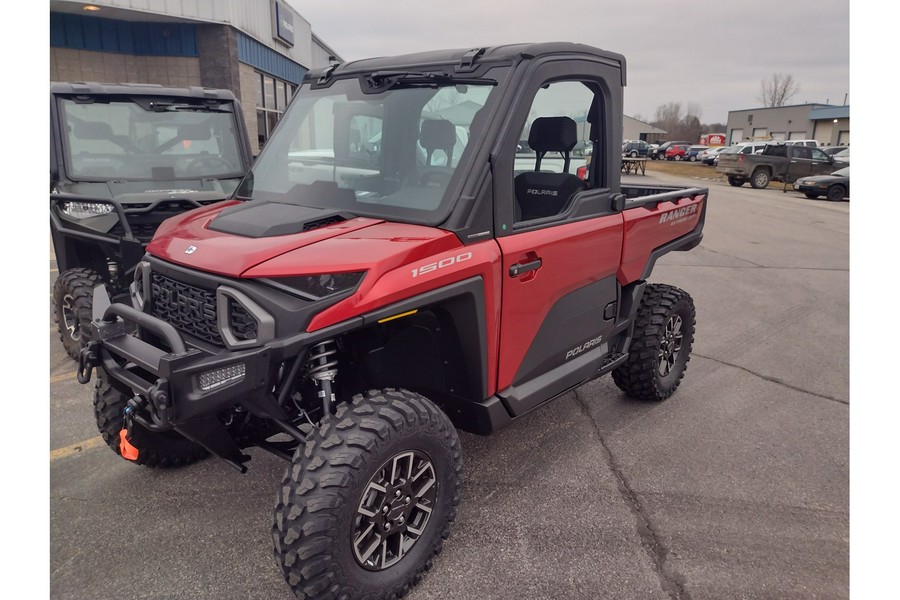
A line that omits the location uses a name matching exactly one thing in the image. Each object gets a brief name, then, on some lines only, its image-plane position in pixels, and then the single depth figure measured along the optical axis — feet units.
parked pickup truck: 81.71
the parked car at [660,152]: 186.32
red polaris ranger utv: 7.97
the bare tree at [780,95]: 324.80
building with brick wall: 49.80
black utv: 16.43
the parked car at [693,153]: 179.01
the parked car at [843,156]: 86.23
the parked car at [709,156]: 147.95
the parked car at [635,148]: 167.22
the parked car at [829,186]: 69.62
